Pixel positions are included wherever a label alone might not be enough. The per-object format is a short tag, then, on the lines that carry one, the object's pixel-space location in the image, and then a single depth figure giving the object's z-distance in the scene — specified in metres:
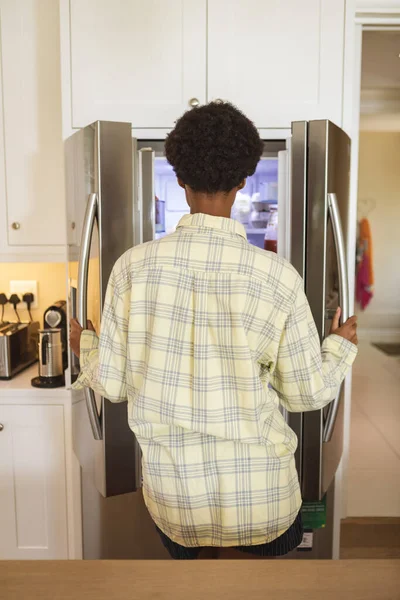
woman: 1.06
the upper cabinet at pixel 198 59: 1.81
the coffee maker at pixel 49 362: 2.03
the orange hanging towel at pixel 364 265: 2.29
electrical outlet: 2.56
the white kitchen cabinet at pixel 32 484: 2.02
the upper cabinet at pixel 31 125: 2.08
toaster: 2.12
